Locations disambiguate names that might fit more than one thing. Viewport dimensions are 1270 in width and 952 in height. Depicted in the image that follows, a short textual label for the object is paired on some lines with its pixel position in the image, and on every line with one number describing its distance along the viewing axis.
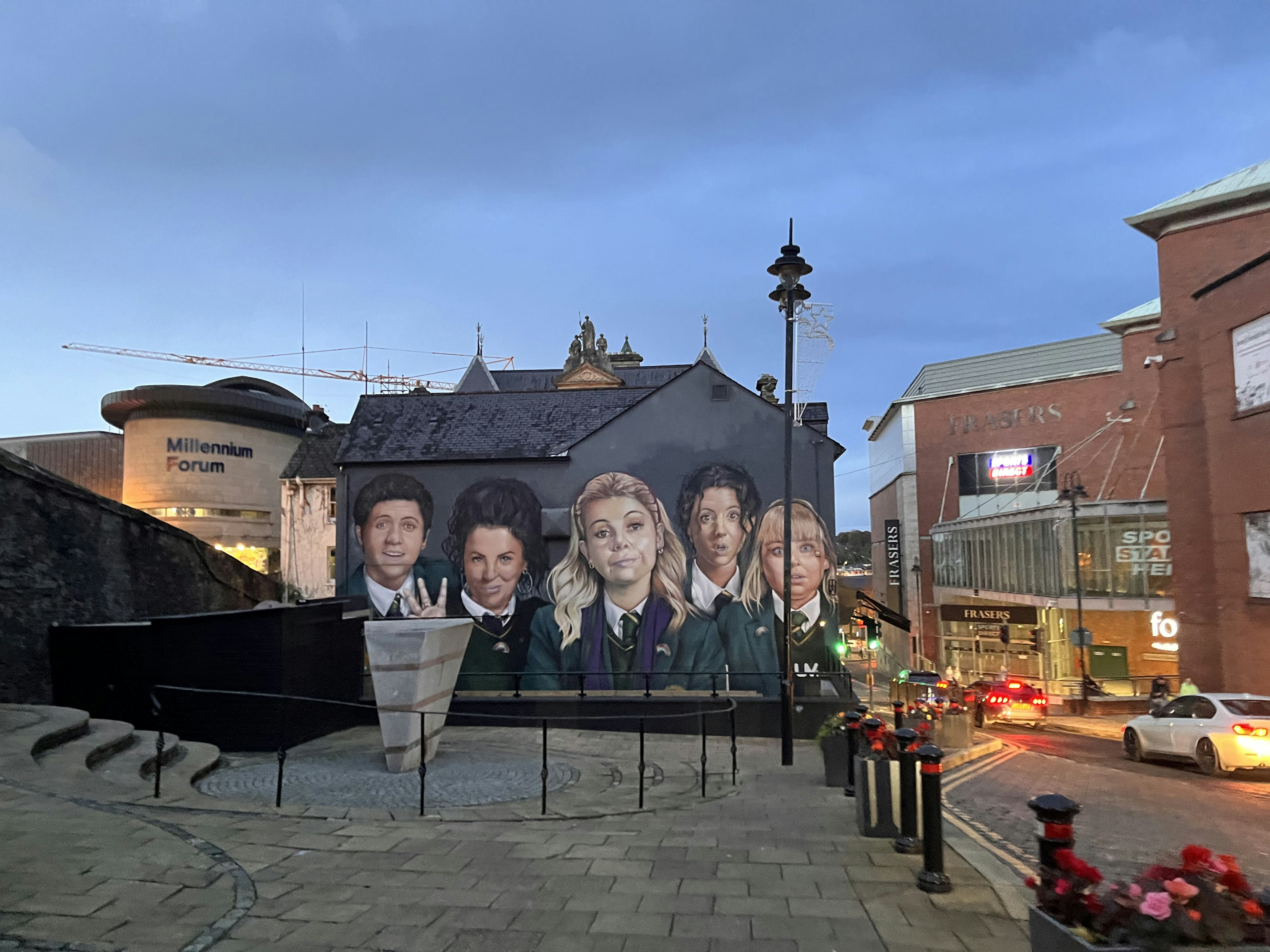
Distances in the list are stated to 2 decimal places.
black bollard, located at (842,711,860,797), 10.44
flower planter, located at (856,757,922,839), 8.03
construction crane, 134.25
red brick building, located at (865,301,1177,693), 33.44
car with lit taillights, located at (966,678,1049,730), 23.52
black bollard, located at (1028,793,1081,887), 4.89
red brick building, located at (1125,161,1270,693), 19.89
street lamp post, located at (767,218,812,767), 13.46
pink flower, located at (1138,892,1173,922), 3.79
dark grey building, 21.64
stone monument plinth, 11.63
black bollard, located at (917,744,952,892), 6.40
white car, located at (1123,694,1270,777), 13.68
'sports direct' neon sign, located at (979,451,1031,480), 44.38
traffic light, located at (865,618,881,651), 32.84
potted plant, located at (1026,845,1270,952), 3.79
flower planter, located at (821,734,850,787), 11.02
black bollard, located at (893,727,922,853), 7.51
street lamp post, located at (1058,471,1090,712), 29.28
